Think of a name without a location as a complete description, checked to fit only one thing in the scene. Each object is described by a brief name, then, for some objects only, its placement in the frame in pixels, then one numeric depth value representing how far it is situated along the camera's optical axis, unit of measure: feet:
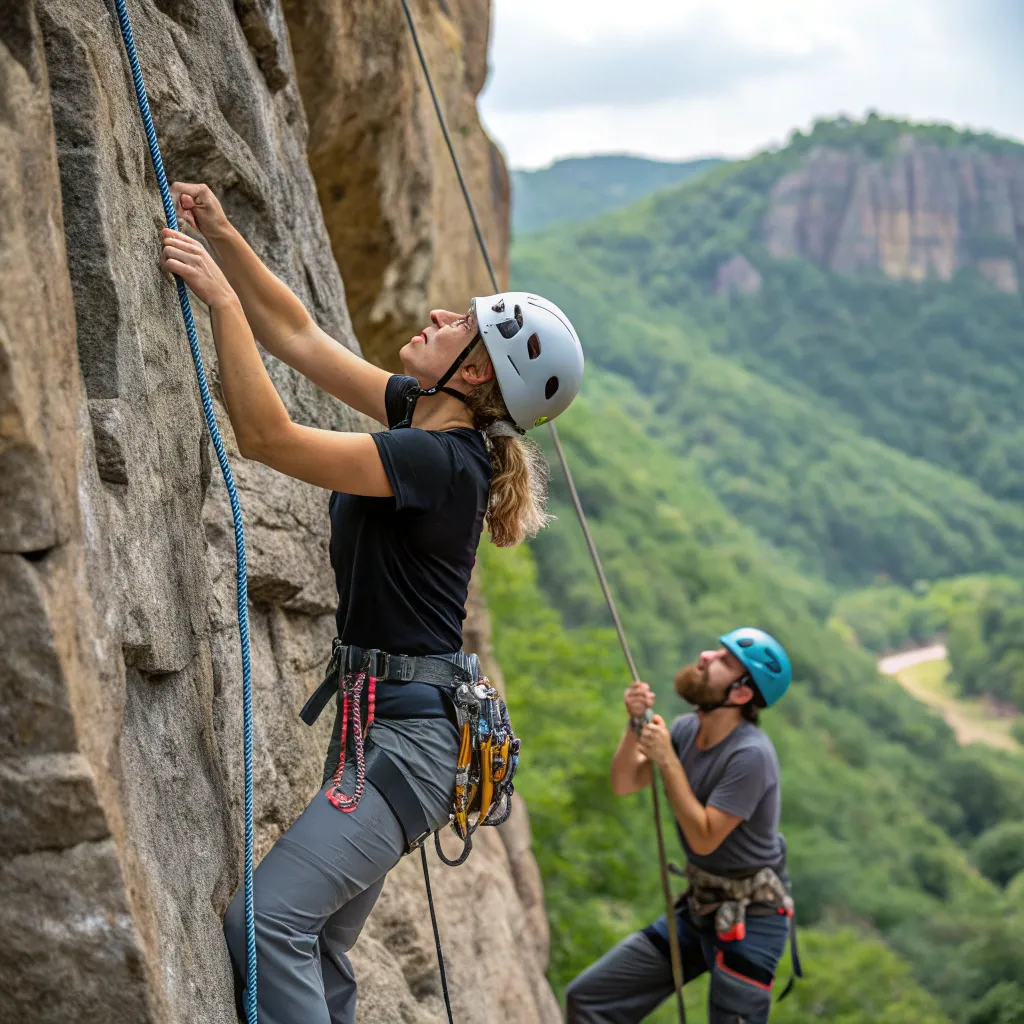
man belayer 16.37
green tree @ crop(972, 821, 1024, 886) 128.47
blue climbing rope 8.72
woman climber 8.90
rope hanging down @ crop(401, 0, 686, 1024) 15.33
